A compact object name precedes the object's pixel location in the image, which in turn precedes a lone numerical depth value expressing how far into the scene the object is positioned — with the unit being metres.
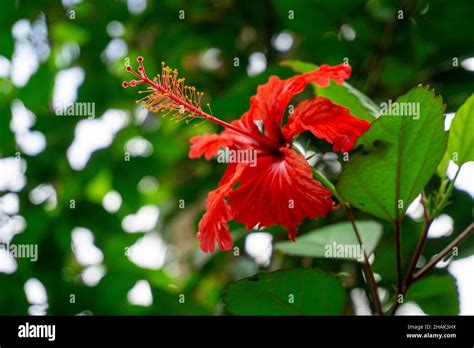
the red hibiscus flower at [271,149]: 0.60
